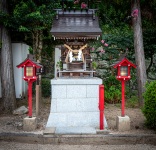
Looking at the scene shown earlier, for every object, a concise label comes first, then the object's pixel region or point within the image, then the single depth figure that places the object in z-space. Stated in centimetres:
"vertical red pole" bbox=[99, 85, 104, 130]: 596
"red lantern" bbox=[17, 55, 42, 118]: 605
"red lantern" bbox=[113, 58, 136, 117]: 609
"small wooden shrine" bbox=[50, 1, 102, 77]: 737
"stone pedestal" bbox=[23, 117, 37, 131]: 608
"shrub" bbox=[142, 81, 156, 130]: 587
